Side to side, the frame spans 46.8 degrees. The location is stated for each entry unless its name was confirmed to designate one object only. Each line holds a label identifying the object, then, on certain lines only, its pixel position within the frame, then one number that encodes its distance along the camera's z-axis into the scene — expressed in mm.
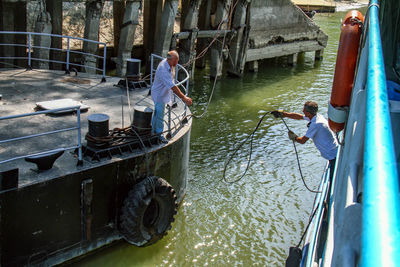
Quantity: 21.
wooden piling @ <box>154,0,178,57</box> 16859
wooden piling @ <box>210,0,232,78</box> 19438
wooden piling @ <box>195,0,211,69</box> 20192
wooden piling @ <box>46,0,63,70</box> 14461
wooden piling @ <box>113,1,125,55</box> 19531
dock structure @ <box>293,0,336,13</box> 47991
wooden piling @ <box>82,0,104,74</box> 14630
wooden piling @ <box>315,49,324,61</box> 27047
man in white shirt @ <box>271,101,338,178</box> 7988
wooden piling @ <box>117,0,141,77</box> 15617
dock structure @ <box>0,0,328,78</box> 14727
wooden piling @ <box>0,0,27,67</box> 13984
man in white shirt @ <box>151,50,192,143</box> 8320
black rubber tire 7992
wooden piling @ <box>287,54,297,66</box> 25542
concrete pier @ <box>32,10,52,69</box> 13930
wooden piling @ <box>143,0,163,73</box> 18281
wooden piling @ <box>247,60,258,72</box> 23094
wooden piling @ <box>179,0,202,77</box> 17953
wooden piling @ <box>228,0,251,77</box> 20625
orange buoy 5785
